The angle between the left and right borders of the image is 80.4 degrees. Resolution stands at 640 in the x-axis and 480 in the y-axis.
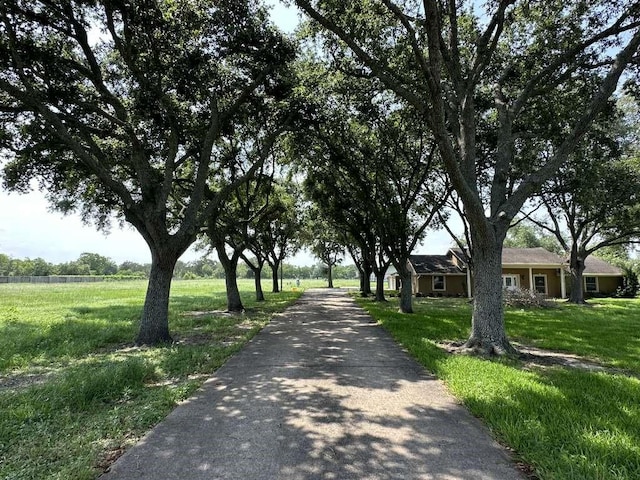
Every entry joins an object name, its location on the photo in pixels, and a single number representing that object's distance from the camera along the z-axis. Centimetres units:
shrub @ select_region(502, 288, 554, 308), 1988
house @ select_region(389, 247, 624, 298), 3086
